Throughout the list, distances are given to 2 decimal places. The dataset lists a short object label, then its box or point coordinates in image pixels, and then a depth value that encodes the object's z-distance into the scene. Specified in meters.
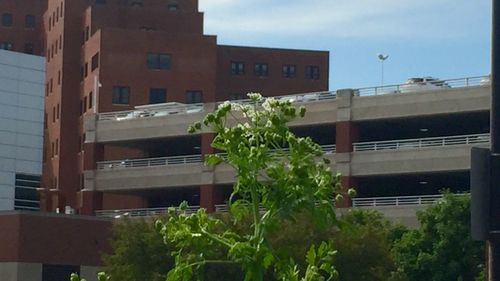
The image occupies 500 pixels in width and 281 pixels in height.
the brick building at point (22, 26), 128.38
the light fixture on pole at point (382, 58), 101.31
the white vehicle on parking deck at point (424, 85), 77.50
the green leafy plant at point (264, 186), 19.88
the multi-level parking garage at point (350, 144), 76.19
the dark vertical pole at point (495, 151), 12.13
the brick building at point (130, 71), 107.12
